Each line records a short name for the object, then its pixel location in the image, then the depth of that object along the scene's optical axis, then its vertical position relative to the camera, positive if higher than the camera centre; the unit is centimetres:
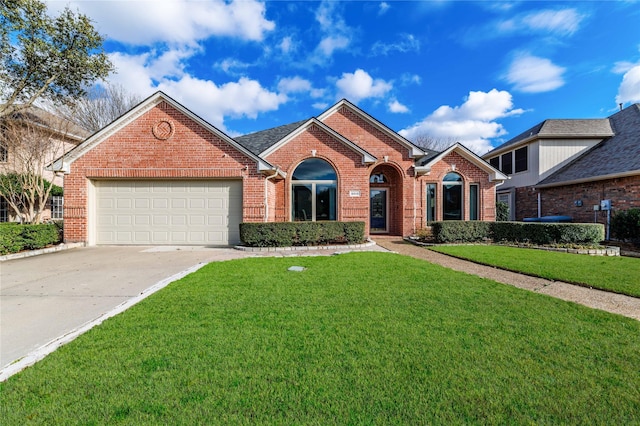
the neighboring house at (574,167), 1359 +261
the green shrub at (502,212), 1923 +3
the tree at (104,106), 2294 +919
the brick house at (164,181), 1091 +124
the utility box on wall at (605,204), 1348 +40
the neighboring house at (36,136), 1195 +339
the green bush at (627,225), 1110 -49
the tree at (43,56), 1229 +728
